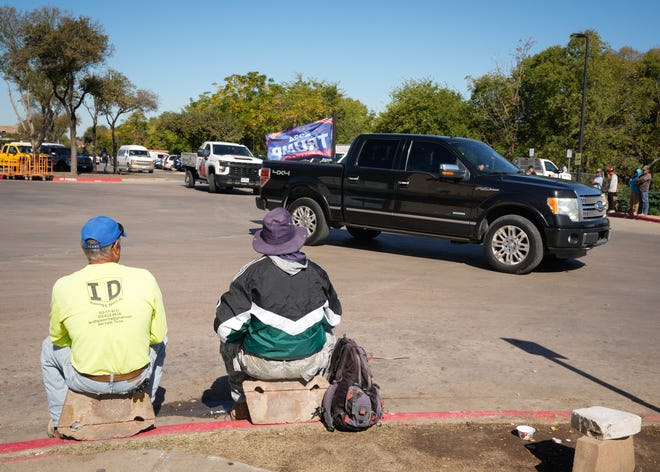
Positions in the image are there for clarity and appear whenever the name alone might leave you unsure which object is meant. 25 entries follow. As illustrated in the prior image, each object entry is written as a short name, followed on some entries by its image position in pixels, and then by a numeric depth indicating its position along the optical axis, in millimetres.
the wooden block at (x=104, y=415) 3912
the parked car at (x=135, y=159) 49188
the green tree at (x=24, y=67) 37719
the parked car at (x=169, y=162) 62656
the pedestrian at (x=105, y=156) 56356
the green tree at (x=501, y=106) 45719
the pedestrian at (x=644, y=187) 22047
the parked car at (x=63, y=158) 48344
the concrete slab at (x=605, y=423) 3568
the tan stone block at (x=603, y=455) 3514
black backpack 4109
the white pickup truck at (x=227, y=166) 27438
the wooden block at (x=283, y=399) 4152
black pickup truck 10344
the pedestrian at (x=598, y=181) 25703
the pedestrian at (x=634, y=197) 22938
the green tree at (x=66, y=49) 36438
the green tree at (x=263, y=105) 56000
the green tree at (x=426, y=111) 50188
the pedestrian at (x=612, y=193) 24234
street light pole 31708
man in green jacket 4070
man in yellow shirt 3814
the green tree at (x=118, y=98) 41344
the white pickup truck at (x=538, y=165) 35500
